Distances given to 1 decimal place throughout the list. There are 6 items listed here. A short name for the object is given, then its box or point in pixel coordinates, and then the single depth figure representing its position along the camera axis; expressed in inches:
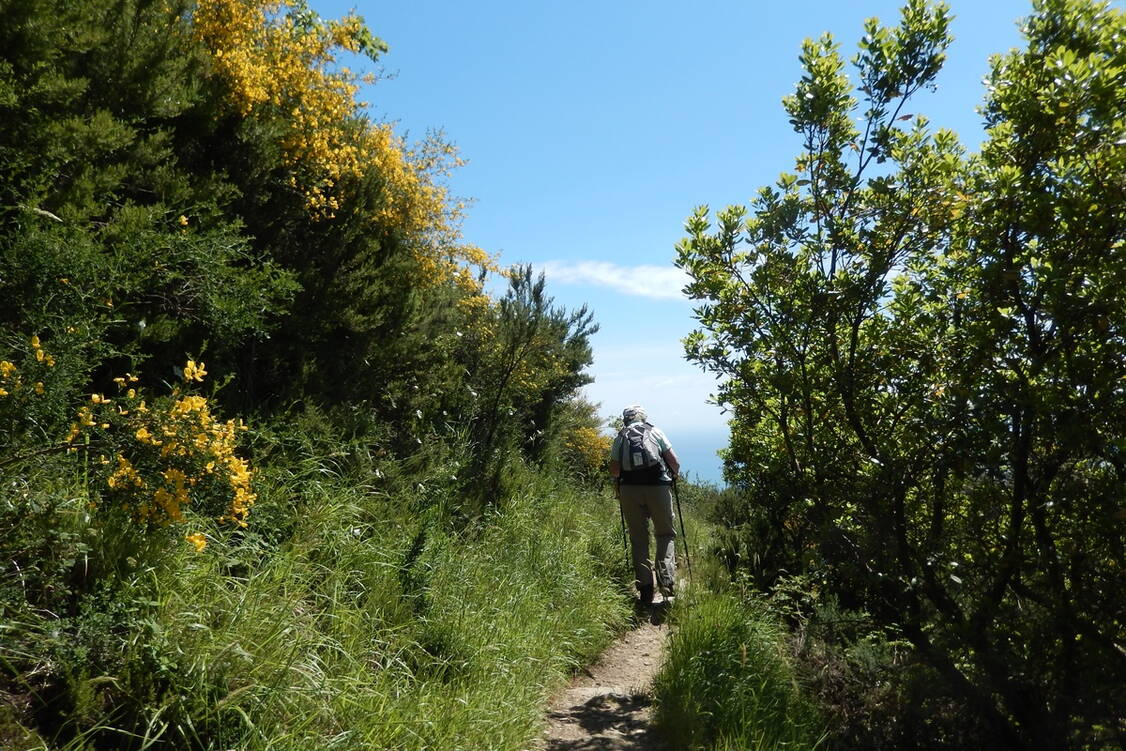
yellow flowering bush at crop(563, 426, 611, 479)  523.8
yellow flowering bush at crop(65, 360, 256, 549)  115.0
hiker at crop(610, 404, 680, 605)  278.1
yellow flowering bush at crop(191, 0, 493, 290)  211.0
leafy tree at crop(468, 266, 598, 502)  330.6
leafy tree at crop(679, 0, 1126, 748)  119.4
